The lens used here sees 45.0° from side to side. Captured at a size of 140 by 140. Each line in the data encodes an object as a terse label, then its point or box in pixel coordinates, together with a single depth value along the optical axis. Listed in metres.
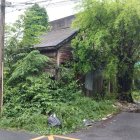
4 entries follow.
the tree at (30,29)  9.66
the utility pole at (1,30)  7.29
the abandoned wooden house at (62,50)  9.49
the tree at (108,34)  9.05
